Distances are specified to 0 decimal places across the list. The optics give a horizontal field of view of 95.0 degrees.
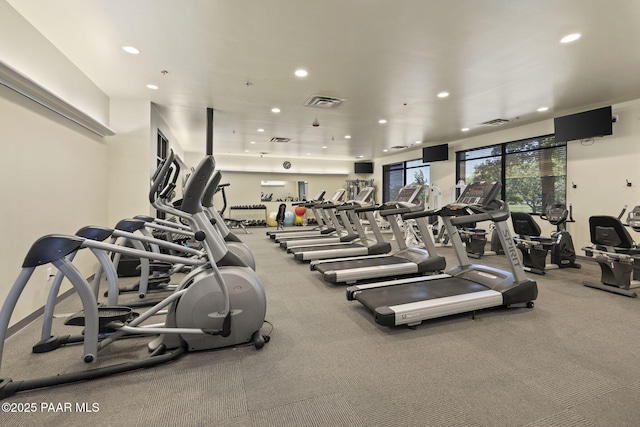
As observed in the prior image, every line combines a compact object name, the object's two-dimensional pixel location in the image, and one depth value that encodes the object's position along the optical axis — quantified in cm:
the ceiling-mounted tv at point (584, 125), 524
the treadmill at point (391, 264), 407
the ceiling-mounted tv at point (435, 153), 893
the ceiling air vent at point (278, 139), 859
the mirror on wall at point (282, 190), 1291
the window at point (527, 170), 652
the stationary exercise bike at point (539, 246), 463
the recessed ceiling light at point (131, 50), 337
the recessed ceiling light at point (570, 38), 311
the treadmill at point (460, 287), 275
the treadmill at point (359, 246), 520
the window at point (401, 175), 1077
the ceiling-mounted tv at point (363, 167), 1282
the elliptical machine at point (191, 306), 181
